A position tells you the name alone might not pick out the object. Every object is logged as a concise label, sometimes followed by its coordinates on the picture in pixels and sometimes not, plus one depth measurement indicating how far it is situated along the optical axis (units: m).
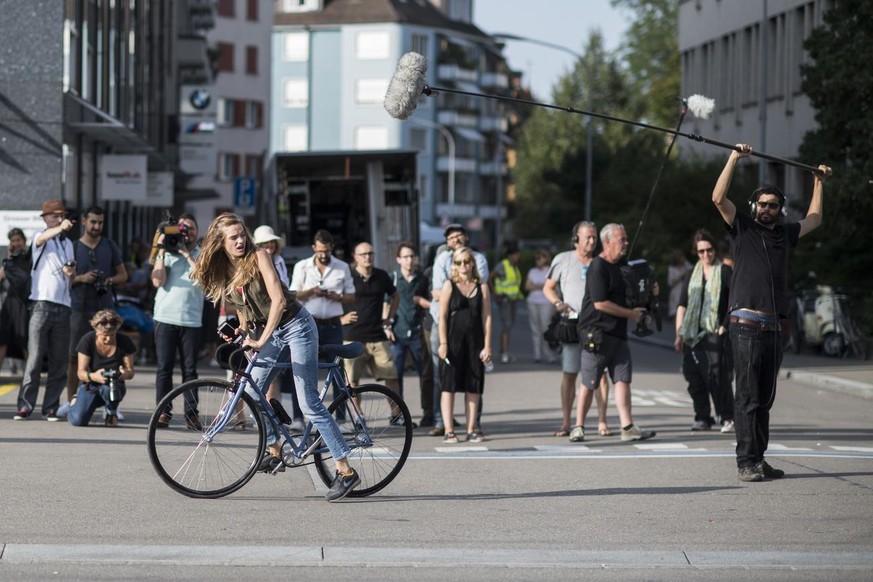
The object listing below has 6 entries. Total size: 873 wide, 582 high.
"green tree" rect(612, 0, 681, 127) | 70.69
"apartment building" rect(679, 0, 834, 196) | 42.19
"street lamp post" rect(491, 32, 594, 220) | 46.56
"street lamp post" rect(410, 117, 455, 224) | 97.50
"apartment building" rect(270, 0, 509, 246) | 96.44
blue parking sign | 45.88
